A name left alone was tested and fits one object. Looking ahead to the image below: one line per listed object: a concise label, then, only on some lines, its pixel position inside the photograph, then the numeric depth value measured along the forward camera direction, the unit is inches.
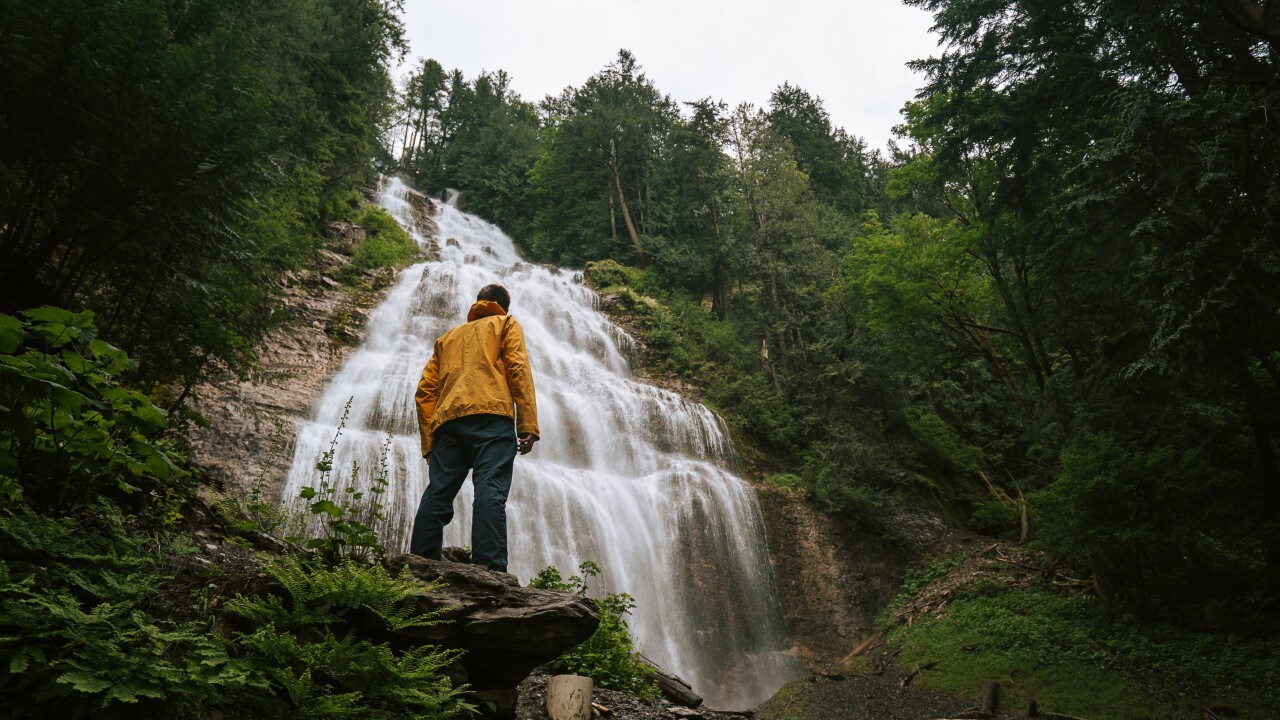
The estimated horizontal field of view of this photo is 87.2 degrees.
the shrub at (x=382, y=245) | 706.2
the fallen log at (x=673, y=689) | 216.2
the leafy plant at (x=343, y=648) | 86.4
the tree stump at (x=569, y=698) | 141.9
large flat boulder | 118.1
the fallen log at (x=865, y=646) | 408.5
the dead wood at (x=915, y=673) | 325.7
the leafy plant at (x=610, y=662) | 185.6
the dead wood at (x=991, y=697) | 269.9
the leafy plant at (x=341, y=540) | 113.9
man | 149.9
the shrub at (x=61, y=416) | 78.9
